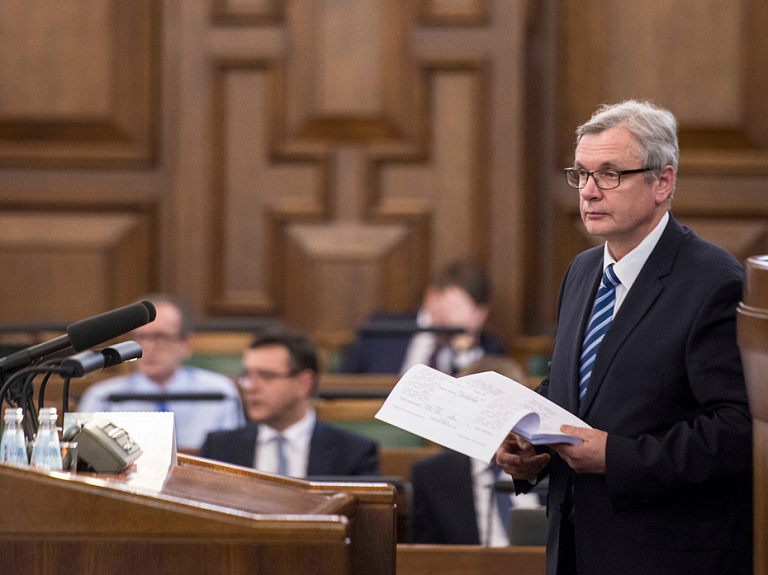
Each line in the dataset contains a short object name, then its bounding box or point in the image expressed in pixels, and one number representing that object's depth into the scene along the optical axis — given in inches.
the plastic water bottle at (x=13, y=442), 350.9
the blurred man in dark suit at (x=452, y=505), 406.9
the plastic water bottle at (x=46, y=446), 351.1
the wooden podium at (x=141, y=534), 330.8
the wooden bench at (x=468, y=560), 378.7
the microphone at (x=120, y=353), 353.5
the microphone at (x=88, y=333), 351.1
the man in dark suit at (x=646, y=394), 360.7
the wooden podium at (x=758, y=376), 318.8
